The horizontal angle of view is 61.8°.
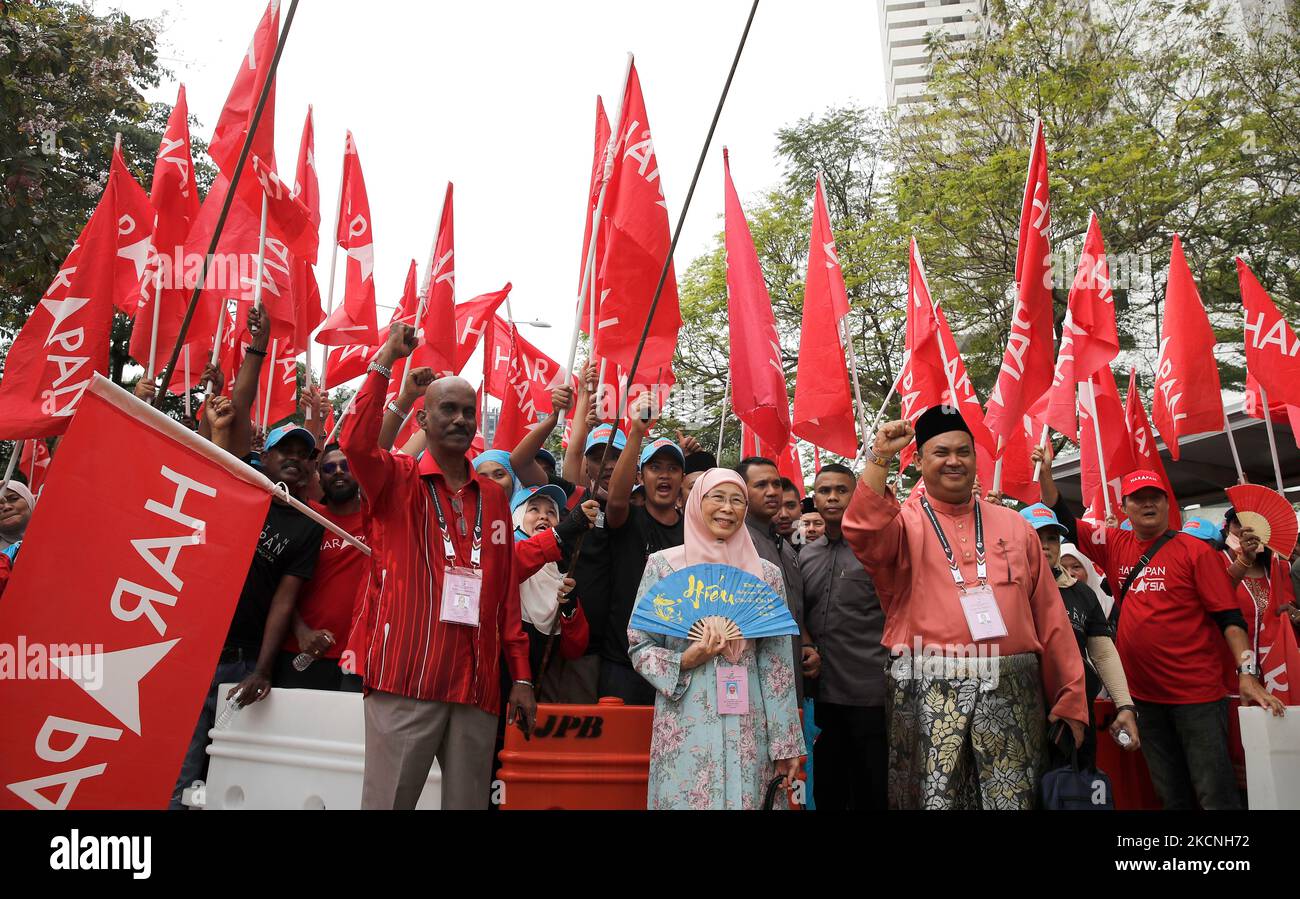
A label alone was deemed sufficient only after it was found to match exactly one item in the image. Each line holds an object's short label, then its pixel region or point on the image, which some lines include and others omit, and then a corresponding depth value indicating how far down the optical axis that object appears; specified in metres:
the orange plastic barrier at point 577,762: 4.00
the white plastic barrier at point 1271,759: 4.58
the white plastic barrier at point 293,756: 4.20
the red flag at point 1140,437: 8.62
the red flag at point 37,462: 8.01
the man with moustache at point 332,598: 4.76
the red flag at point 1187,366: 8.65
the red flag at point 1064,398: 7.96
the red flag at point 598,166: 7.71
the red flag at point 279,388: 8.25
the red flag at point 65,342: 6.18
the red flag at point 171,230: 7.26
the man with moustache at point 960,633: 3.59
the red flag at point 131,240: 7.55
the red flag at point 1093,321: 7.73
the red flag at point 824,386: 7.47
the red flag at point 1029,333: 6.91
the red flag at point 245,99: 6.53
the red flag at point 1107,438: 8.49
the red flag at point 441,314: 7.89
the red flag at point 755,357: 7.08
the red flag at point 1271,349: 8.26
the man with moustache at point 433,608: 3.51
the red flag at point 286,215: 6.29
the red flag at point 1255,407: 8.91
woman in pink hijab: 3.91
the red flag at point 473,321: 9.51
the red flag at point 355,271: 7.66
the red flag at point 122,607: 2.80
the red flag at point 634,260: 6.68
